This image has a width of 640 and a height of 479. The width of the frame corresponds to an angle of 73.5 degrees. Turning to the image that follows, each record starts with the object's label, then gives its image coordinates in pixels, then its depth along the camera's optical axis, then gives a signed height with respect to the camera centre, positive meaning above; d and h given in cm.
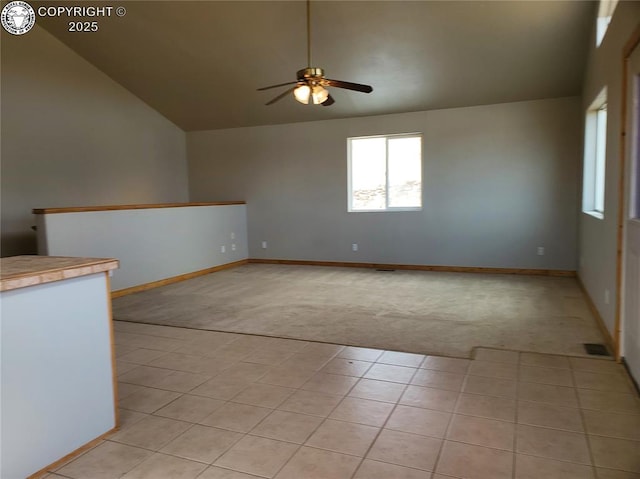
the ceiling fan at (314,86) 380 +114
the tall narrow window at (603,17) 382 +174
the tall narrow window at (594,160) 462 +52
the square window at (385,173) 693 +61
